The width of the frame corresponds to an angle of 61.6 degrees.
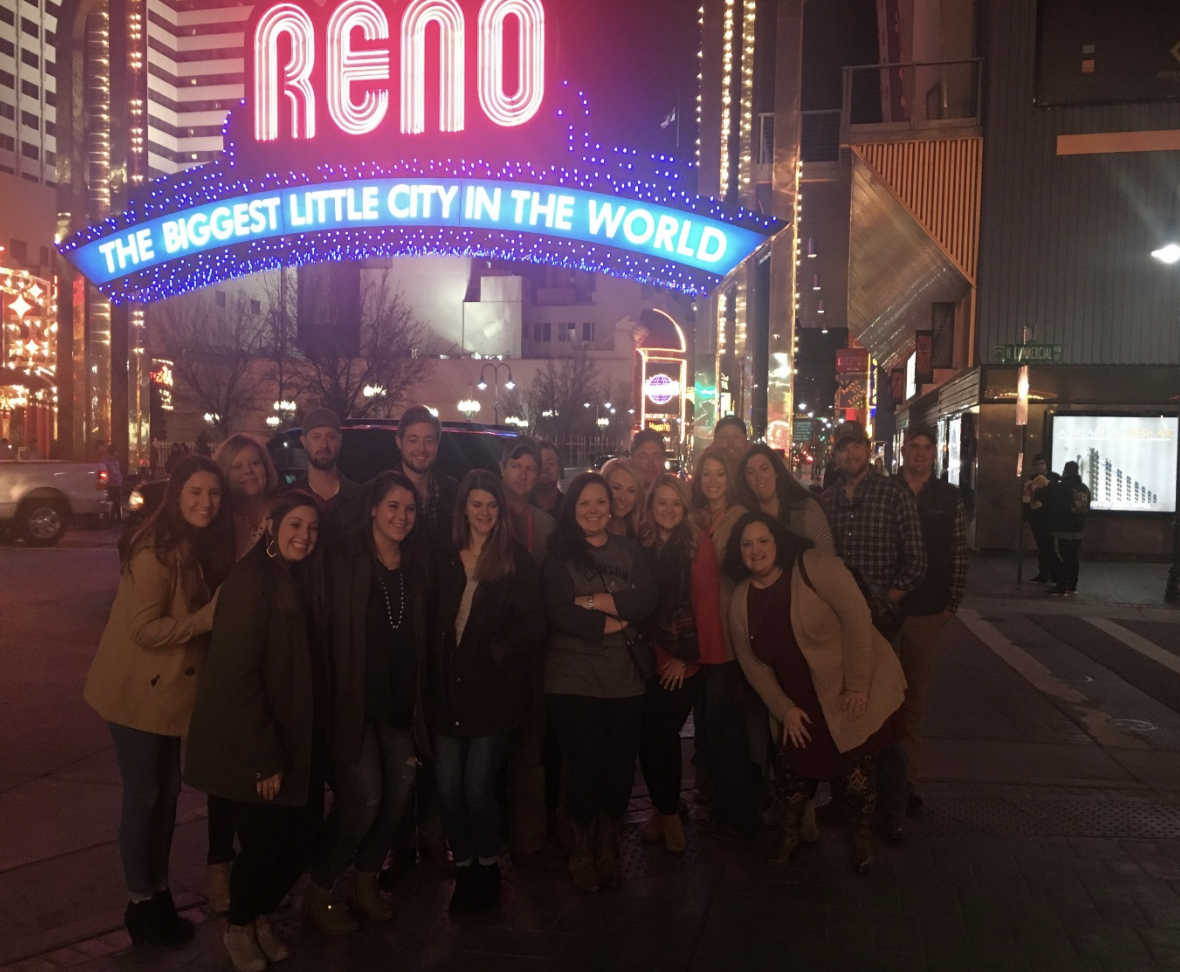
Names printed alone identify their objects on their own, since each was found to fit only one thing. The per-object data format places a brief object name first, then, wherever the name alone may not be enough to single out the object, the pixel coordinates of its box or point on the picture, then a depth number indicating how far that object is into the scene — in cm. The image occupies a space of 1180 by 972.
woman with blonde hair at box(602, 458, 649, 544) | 452
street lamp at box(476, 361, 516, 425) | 6579
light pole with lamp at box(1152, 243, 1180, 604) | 1220
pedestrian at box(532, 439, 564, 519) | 607
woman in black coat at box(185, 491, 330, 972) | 338
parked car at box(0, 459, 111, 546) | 1669
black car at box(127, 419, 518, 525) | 905
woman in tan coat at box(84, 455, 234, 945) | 358
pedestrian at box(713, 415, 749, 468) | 596
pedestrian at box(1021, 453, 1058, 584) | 1305
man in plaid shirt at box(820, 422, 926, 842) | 479
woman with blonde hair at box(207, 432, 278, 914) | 400
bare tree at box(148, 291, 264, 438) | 3834
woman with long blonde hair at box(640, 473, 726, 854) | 447
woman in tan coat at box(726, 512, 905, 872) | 430
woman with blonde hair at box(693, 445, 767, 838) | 467
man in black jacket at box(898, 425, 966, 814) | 516
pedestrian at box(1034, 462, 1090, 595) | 1273
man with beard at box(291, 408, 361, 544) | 519
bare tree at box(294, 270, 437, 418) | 3154
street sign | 1442
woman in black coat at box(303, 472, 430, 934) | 370
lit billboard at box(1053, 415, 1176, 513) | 1644
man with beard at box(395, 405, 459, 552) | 525
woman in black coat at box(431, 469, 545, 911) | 394
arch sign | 977
